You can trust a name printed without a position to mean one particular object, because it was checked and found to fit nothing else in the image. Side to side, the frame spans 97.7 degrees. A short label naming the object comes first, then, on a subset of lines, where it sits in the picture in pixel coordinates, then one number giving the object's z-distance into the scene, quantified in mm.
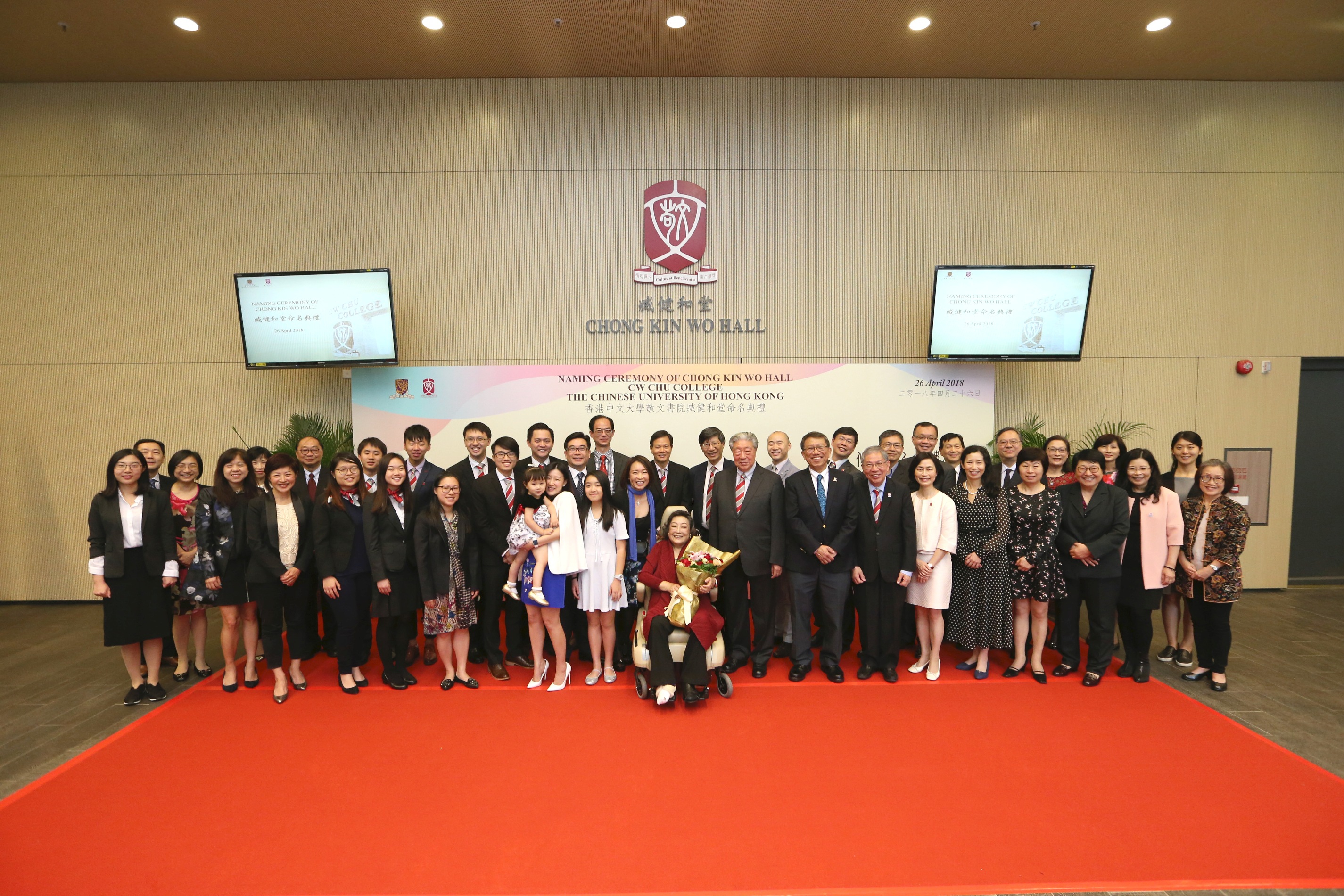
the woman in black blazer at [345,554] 3844
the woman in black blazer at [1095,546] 4000
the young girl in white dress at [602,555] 4016
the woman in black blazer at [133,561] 3908
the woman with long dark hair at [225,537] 3945
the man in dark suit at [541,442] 4371
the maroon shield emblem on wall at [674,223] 6242
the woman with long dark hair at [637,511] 4125
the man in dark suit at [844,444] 4699
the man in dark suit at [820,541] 4078
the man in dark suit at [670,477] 4520
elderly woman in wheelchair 3758
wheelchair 3801
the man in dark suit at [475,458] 4445
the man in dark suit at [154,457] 4348
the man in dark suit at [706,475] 4664
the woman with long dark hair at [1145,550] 4102
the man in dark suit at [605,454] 4832
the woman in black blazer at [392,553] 3887
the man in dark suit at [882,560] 4023
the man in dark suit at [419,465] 4445
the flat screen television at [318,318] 5699
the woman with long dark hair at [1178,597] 4312
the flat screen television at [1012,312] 5801
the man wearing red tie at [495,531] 4258
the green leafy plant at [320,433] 6012
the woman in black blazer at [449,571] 3932
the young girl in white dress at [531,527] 3951
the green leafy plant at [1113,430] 6336
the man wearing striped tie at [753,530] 4125
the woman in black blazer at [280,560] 3865
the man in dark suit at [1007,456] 4578
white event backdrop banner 6172
